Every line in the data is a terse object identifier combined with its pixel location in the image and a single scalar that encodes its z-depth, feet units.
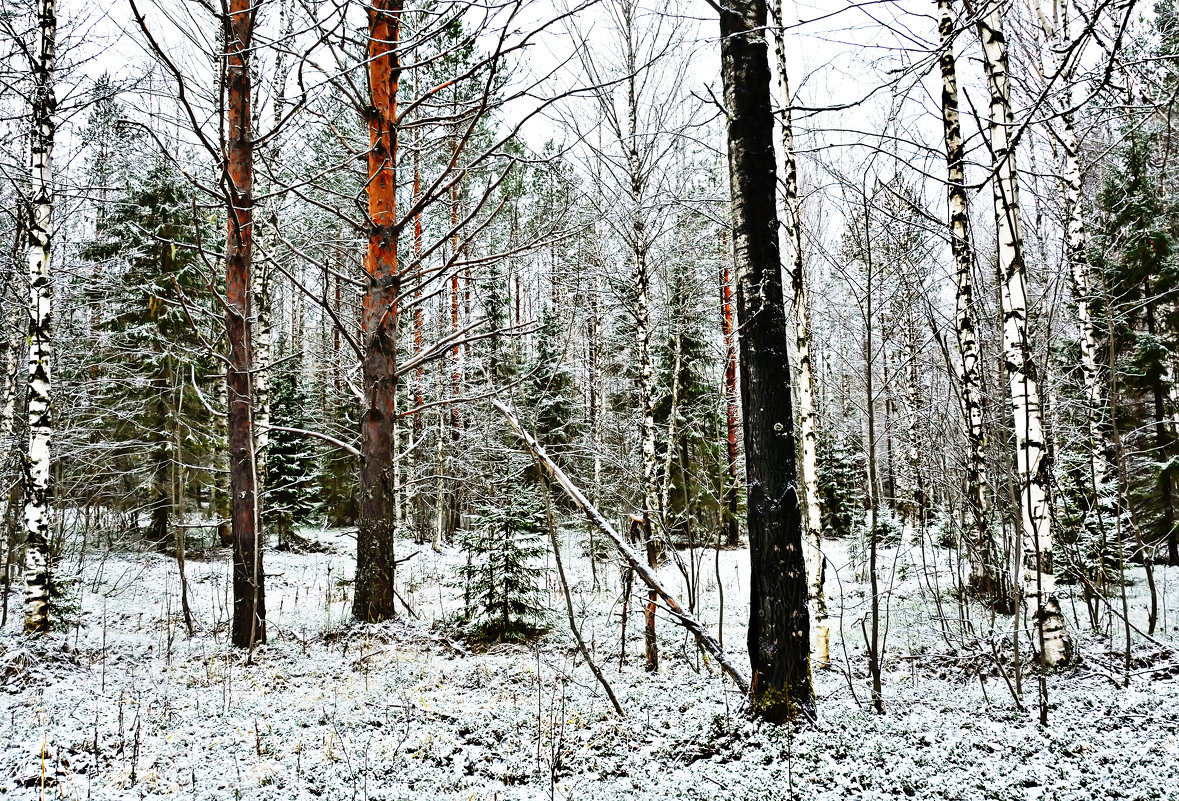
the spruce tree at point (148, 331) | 47.88
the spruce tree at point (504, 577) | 24.23
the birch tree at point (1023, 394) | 16.69
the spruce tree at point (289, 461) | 55.77
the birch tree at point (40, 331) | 22.79
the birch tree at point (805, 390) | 22.25
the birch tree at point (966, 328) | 21.56
